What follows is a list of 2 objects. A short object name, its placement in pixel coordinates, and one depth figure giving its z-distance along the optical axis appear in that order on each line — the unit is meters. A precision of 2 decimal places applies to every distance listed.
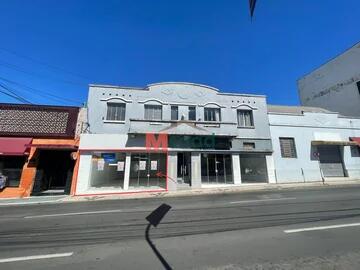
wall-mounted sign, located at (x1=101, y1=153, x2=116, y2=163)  17.16
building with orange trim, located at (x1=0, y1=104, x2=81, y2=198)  15.52
